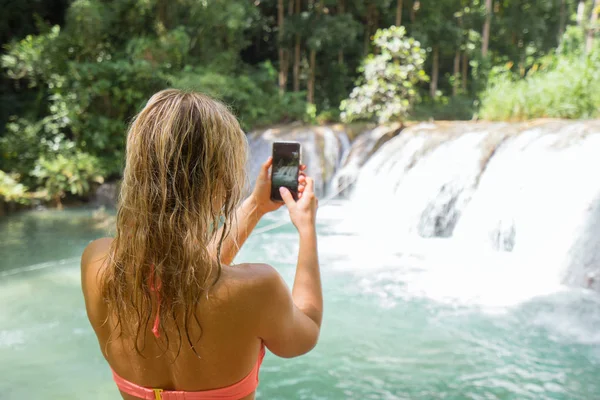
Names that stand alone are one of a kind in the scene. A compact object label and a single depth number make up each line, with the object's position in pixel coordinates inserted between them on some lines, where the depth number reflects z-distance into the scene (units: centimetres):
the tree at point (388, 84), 1121
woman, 100
